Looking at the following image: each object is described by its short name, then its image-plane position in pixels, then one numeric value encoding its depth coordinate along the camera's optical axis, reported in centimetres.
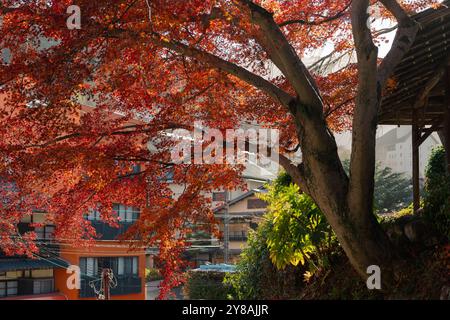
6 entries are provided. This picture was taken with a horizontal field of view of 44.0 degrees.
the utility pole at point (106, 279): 2201
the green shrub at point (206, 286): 1708
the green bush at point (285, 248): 1177
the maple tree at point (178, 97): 851
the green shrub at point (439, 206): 908
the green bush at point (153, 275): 3989
